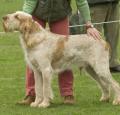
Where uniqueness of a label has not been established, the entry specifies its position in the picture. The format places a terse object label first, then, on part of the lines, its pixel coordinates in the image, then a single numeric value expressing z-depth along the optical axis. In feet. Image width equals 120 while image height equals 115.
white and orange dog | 60.13
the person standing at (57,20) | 62.18
